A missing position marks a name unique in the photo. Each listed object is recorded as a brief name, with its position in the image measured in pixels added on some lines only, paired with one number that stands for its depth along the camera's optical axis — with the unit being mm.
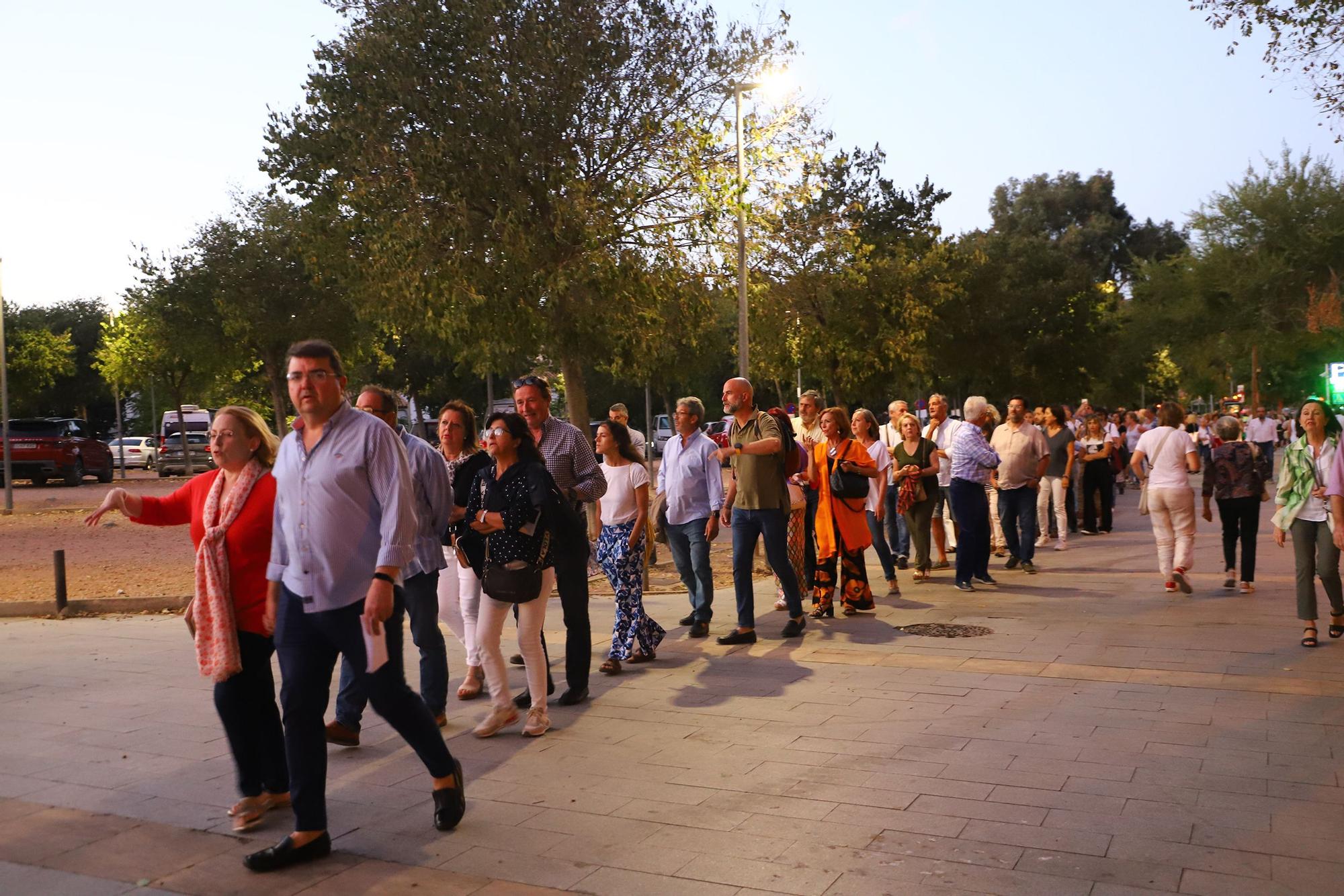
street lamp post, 19359
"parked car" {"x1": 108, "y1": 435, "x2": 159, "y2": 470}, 54844
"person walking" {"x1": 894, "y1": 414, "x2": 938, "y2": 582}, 12773
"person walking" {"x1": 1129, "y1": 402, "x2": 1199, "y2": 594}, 11570
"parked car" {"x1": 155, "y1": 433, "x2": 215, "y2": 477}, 44438
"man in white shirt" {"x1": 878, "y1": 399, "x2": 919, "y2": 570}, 13594
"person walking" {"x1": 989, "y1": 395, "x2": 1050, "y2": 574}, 13672
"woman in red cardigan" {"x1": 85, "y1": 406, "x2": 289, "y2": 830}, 5098
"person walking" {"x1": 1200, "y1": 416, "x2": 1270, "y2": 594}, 11477
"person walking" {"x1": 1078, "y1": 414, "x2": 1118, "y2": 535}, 18312
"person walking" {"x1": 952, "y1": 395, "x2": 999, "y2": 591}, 12164
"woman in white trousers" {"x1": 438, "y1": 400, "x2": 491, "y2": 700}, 6848
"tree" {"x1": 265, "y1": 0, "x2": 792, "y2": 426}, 19062
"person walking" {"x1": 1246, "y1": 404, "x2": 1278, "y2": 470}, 27328
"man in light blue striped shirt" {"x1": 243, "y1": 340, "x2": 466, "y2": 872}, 4660
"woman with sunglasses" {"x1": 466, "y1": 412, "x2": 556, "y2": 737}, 6559
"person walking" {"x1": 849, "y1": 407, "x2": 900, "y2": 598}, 12344
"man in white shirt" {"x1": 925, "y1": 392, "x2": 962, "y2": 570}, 13820
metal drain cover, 9516
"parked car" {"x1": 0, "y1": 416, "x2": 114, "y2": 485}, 35344
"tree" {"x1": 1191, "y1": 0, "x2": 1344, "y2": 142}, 15008
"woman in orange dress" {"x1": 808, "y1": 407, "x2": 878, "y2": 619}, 10430
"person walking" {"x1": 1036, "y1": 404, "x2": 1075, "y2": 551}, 16453
